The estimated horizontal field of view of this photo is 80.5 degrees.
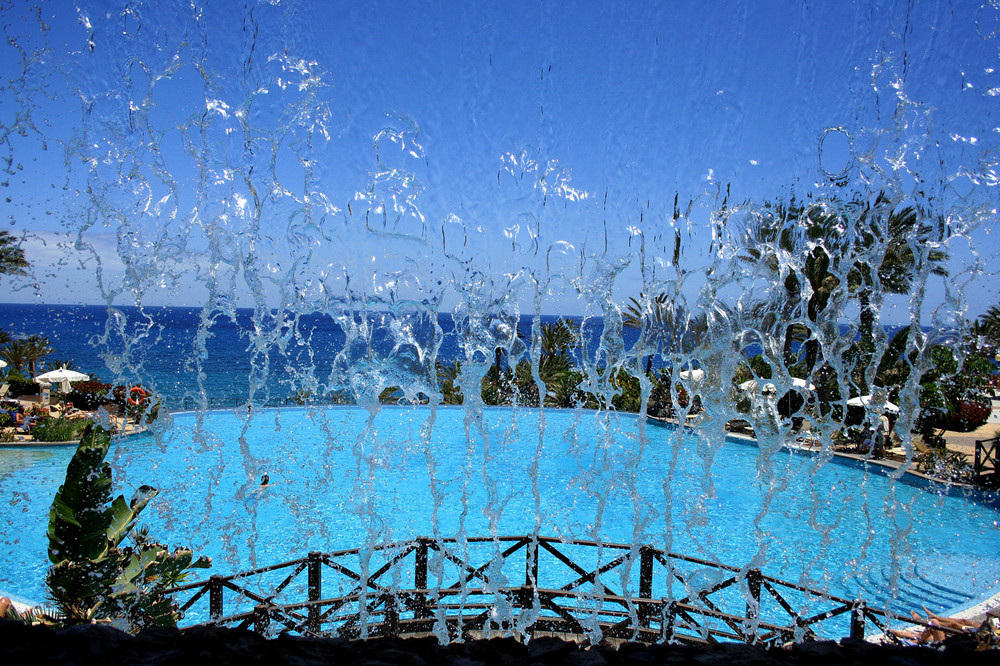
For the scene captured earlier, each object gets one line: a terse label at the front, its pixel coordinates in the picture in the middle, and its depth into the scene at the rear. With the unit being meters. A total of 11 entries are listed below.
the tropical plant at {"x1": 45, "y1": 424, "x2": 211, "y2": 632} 4.71
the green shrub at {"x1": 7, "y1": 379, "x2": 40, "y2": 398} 22.81
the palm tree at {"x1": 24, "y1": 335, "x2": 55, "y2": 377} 26.75
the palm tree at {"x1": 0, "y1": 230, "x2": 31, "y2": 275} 19.80
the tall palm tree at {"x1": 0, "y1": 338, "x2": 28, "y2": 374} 26.25
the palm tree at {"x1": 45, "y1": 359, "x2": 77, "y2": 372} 24.78
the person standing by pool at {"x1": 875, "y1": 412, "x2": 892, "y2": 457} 15.91
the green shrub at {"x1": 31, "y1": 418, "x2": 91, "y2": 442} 16.03
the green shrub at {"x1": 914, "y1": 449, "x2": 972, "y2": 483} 13.54
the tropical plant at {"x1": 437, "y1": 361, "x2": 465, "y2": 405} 23.62
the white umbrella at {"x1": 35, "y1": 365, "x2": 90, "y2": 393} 21.33
